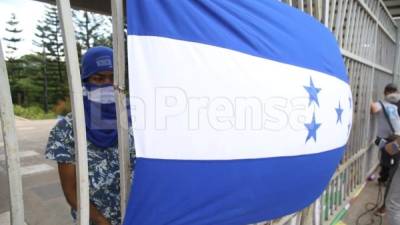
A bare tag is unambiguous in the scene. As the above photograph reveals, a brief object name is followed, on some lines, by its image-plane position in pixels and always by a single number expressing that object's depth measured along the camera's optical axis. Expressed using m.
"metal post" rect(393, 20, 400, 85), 6.82
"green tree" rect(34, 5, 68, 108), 21.83
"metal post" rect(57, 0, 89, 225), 0.91
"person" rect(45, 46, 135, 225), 1.25
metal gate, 0.90
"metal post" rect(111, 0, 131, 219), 1.04
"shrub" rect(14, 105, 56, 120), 17.10
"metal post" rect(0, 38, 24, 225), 0.83
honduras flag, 1.00
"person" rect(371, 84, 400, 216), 3.91
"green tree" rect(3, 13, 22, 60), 24.33
